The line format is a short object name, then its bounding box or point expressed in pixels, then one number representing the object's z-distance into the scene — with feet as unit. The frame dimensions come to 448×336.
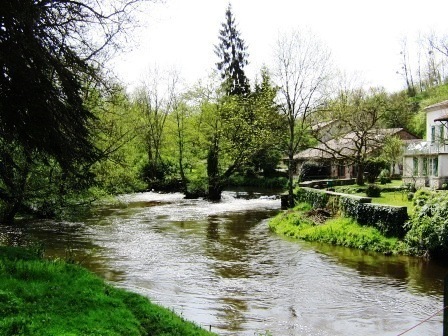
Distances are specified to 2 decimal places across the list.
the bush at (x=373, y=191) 90.79
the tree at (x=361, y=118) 118.52
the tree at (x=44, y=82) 25.34
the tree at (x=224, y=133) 132.05
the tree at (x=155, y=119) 164.86
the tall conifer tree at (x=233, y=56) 182.91
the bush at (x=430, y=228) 56.03
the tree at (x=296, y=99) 103.91
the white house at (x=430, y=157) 108.58
